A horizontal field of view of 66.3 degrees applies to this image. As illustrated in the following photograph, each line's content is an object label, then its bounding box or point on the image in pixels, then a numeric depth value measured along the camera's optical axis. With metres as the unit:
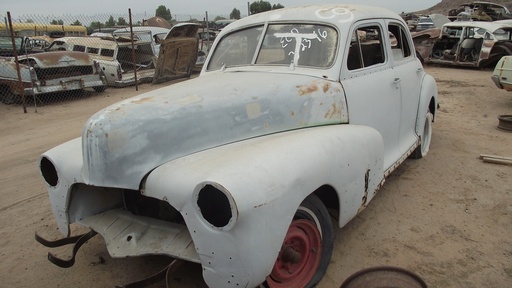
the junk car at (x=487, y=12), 19.72
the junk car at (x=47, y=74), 8.91
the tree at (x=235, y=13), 55.07
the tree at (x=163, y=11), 58.51
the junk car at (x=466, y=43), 12.55
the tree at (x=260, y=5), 47.65
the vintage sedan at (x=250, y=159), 2.01
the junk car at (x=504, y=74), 7.29
